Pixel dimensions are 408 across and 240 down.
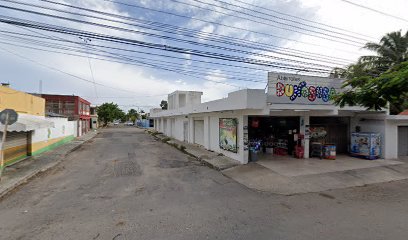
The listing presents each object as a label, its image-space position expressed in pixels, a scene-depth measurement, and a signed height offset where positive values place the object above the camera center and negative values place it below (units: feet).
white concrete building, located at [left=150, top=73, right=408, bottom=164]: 32.94 -0.19
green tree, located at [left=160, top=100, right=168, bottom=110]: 265.13 +20.94
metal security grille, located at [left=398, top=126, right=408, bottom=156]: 43.33 -3.92
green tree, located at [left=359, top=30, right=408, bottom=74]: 62.18 +20.43
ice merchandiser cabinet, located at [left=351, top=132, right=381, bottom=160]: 38.52 -4.32
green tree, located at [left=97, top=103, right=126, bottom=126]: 178.40 +7.23
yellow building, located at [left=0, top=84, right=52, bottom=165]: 31.42 -0.52
